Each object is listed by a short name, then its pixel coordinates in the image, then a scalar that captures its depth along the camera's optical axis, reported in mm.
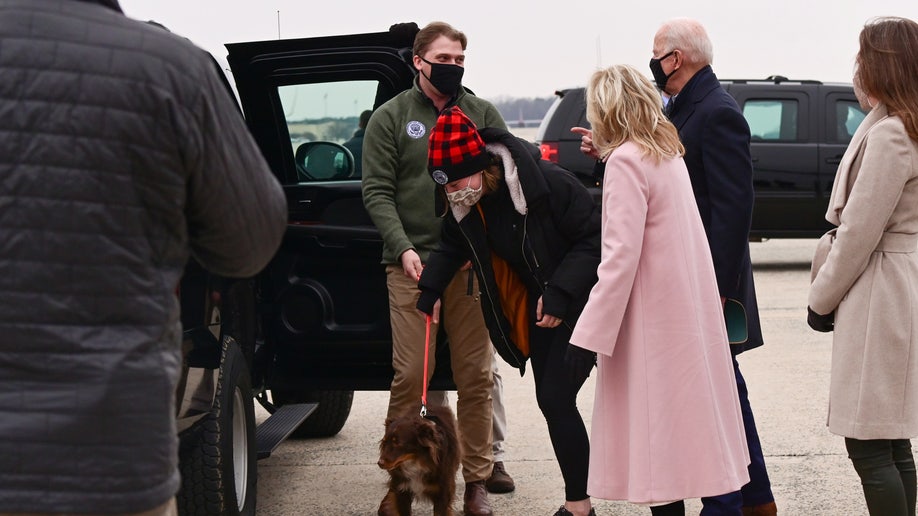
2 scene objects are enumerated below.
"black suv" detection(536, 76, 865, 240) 13672
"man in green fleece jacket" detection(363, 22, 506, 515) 4977
